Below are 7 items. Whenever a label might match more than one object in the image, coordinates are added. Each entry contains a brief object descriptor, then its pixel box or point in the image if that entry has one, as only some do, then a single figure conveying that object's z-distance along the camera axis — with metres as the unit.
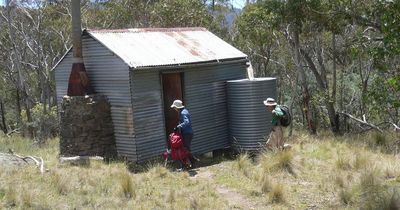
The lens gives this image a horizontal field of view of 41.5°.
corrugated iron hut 12.25
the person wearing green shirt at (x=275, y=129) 12.26
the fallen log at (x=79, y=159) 12.09
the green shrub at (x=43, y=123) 23.94
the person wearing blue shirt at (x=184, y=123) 11.84
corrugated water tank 13.37
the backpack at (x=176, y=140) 11.95
